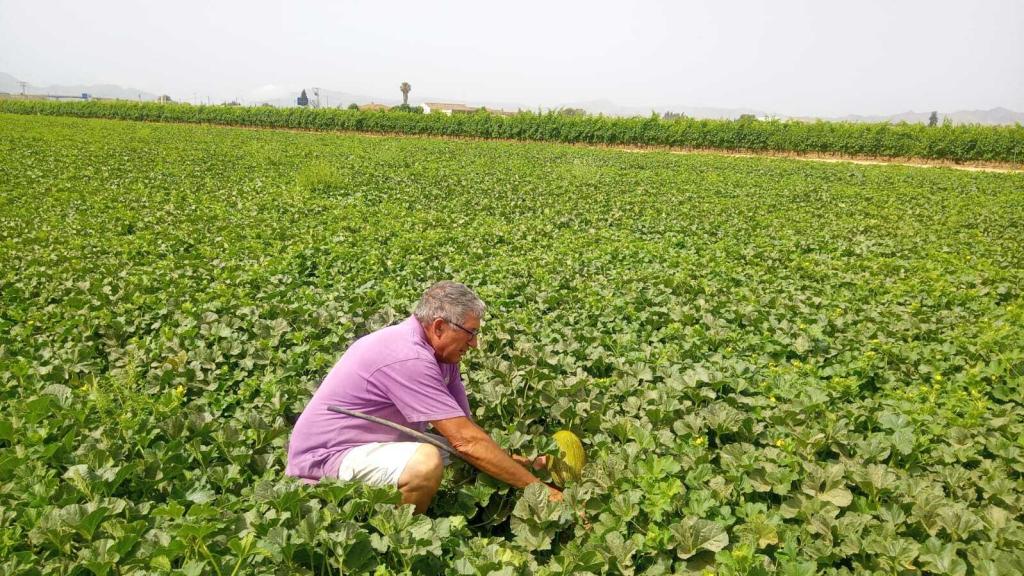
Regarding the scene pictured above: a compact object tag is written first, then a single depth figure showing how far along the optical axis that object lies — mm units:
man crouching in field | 2844
